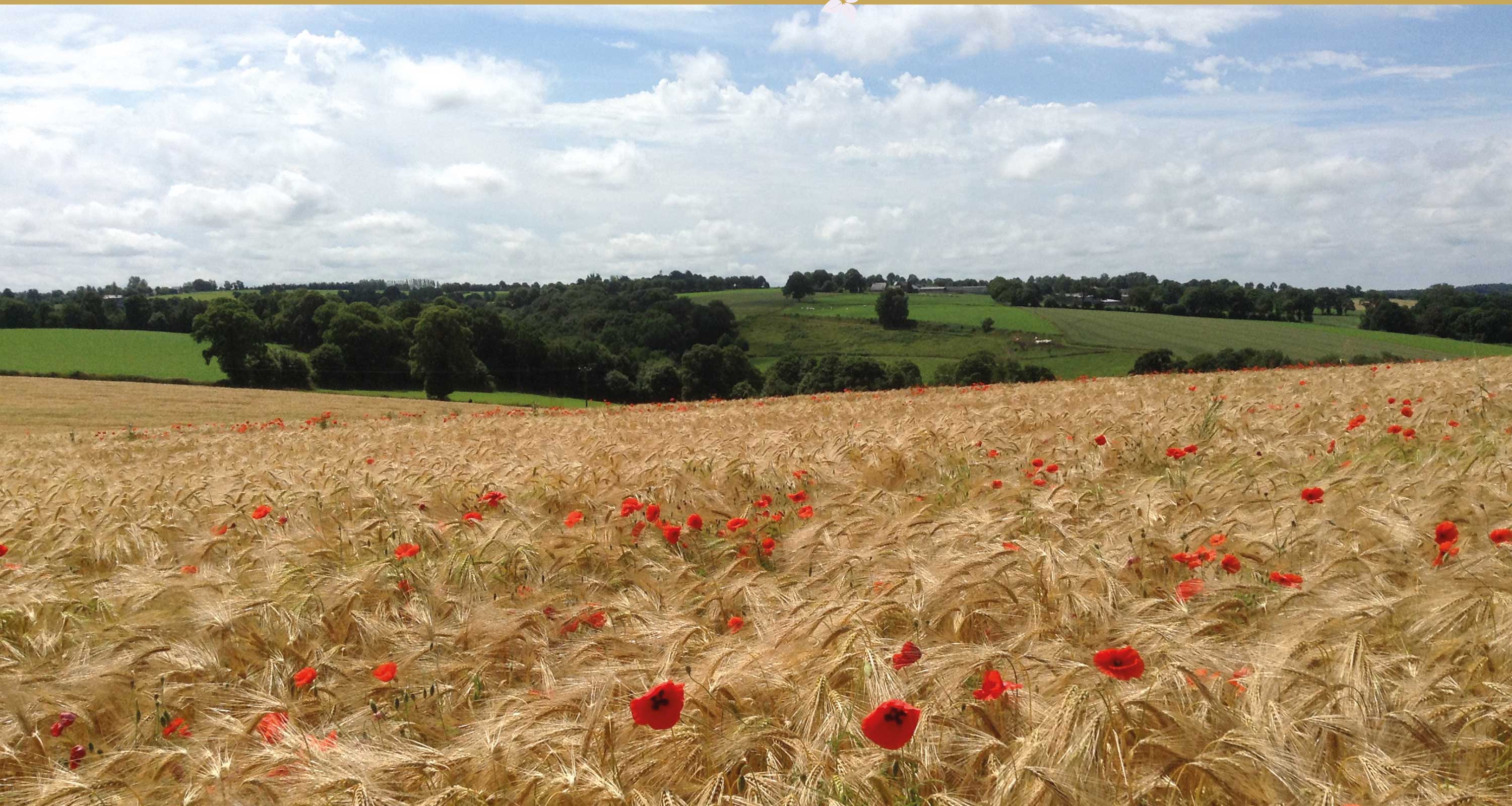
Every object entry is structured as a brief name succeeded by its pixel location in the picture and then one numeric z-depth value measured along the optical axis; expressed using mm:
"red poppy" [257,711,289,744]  2189
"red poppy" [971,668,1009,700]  1961
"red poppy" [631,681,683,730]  1906
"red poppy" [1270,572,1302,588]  2596
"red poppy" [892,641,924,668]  2193
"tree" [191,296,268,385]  56688
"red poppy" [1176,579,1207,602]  2621
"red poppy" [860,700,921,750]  1688
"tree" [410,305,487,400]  56531
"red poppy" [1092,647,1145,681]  1934
